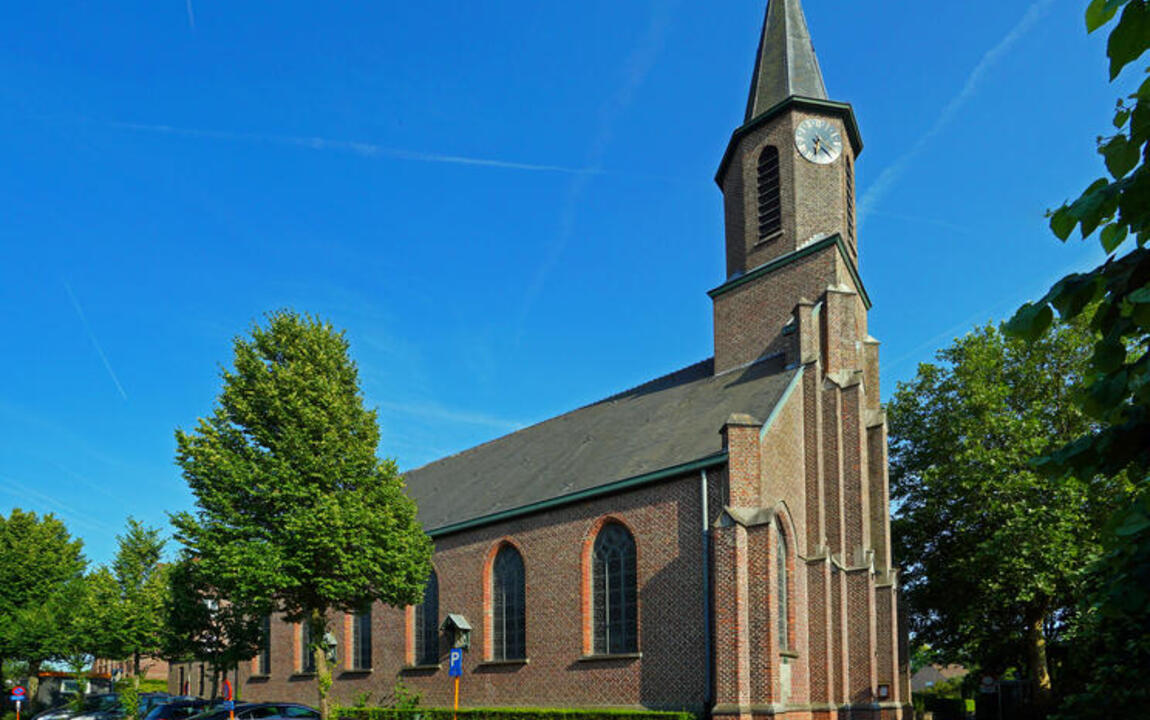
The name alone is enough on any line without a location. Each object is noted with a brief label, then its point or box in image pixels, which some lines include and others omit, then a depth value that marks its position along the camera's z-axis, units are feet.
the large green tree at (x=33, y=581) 128.26
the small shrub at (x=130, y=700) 91.81
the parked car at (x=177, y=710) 75.92
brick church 66.64
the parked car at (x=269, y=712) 67.67
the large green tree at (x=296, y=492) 68.18
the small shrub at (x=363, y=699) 94.79
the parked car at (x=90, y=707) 98.02
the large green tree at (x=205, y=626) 76.59
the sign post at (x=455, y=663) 71.56
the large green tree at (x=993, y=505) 88.58
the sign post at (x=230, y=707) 65.16
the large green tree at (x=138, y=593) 113.29
